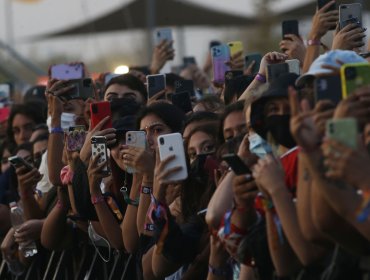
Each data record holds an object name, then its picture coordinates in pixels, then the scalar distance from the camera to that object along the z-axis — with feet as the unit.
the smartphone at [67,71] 69.07
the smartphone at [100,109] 55.78
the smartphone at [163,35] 71.50
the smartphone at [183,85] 62.93
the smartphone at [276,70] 44.41
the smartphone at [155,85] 61.37
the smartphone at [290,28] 56.37
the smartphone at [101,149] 53.62
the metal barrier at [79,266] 57.79
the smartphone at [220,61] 64.30
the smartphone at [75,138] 58.07
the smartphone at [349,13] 49.77
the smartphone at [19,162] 62.79
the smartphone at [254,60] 62.15
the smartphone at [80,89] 62.87
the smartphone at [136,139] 49.59
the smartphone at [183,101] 57.84
